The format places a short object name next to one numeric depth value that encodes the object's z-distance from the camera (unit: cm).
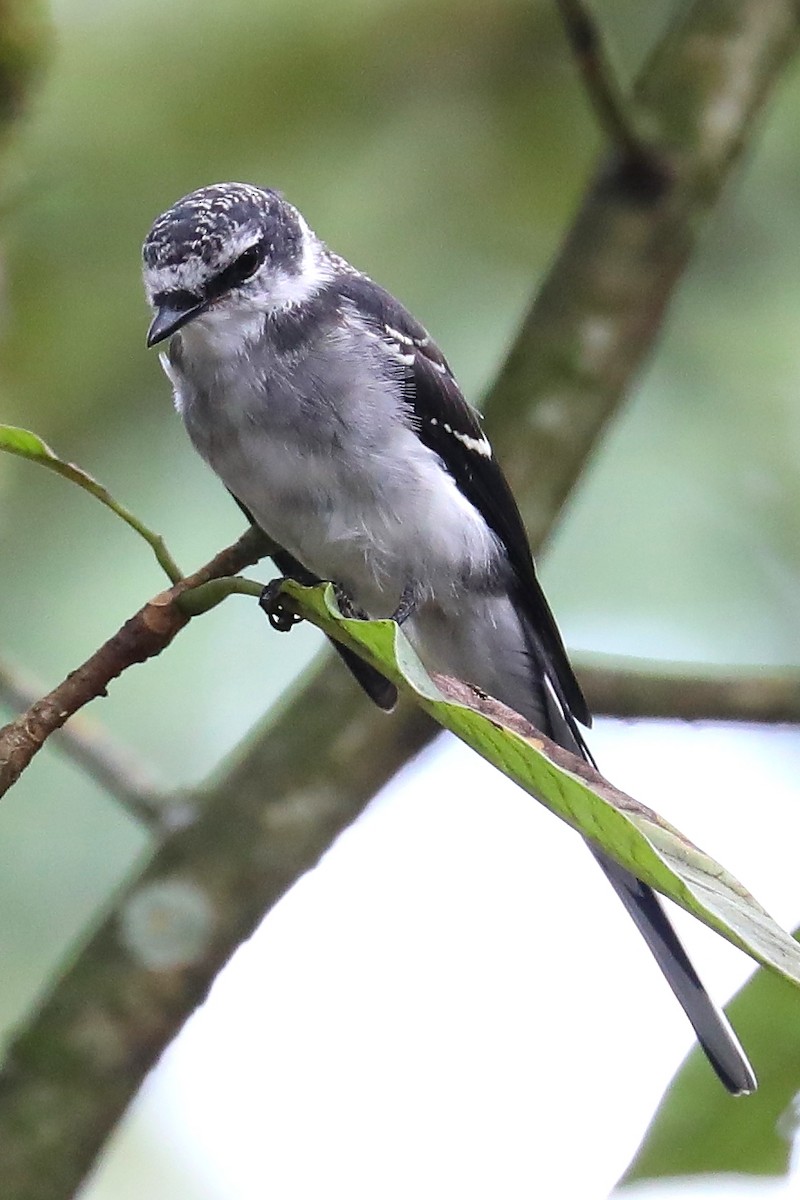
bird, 584
